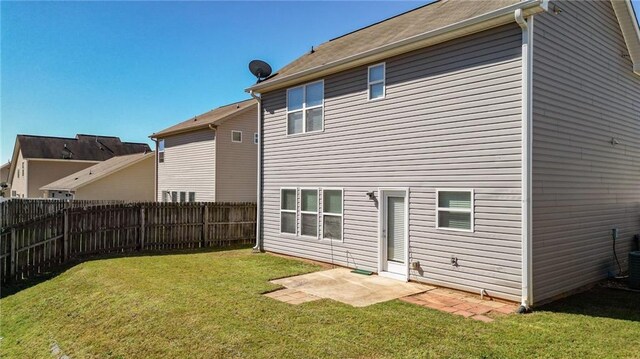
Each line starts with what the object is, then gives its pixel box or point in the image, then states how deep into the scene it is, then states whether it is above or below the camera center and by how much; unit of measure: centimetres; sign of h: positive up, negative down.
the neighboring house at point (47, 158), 3334 +190
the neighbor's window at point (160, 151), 2288 +170
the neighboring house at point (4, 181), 4462 -24
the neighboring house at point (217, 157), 1880 +117
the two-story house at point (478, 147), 703 +76
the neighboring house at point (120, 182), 2446 -15
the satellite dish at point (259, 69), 1334 +379
